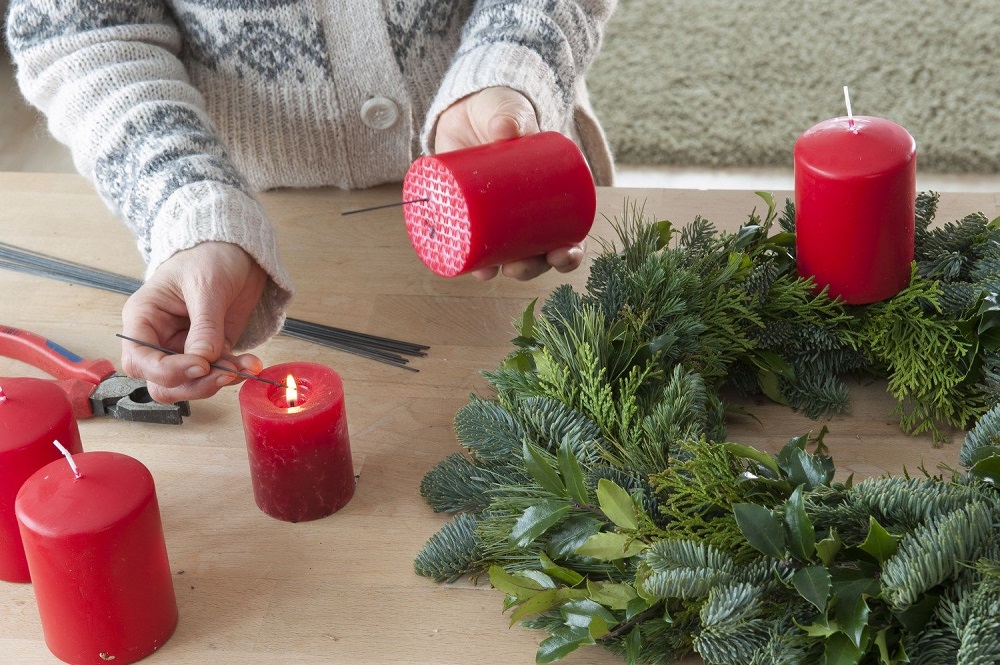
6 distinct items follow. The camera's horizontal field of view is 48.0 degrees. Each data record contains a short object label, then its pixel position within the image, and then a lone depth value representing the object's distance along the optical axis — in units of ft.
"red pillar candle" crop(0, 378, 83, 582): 2.42
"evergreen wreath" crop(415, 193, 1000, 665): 2.00
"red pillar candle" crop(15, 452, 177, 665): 2.17
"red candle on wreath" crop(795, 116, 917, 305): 2.66
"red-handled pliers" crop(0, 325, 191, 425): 2.97
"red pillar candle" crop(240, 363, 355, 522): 2.56
